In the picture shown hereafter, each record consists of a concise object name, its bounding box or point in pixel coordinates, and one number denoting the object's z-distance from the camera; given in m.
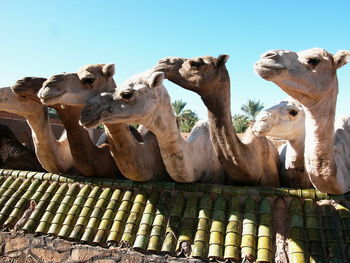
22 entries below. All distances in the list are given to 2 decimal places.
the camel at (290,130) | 3.29
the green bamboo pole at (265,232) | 2.85
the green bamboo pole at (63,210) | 3.72
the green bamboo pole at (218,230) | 2.99
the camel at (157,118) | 2.97
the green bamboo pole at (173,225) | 3.16
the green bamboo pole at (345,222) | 2.79
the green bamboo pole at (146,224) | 3.24
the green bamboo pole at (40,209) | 3.86
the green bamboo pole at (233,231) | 2.95
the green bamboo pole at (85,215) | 3.58
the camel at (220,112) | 3.24
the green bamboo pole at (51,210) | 3.78
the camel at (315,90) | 2.51
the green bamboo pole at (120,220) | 3.40
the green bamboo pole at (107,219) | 3.45
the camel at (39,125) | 3.91
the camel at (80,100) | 3.26
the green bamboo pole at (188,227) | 3.13
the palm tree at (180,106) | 30.56
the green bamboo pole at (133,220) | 3.35
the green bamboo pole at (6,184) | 4.56
